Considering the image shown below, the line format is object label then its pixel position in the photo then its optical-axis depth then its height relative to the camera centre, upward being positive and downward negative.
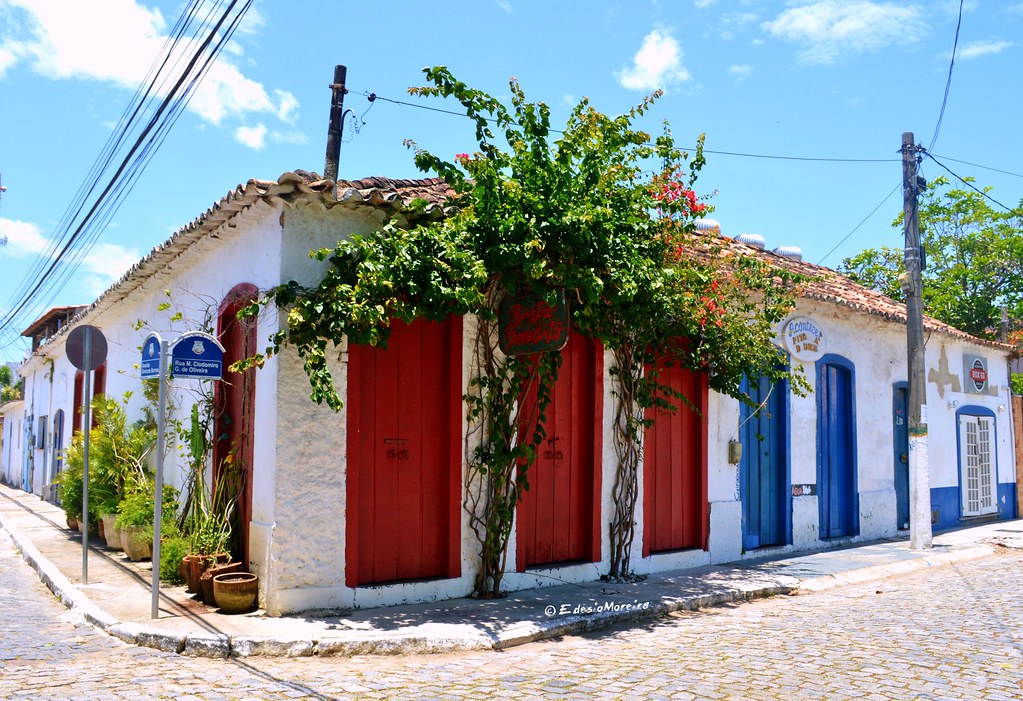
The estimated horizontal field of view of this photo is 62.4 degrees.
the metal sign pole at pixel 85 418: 7.93 +0.07
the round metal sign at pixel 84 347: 8.20 +0.77
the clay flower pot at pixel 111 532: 10.19 -1.29
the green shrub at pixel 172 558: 7.84 -1.22
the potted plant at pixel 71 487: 10.99 -0.81
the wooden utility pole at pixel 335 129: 11.10 +3.90
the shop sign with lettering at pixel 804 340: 11.43 +1.19
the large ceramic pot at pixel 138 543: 9.27 -1.29
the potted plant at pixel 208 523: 7.20 -0.87
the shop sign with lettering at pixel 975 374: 15.83 +1.00
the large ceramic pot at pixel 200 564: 7.17 -1.17
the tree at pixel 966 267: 23.22 +4.72
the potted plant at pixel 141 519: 9.31 -1.03
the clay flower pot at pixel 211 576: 6.93 -1.23
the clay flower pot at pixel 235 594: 6.66 -1.32
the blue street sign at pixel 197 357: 6.62 +0.55
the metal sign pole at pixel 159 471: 6.47 -0.34
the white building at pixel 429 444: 6.94 -0.19
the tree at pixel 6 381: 36.75 +2.42
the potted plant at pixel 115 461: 10.30 -0.43
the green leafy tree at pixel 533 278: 6.66 +1.29
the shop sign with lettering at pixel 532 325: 7.49 +0.91
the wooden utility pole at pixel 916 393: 11.78 +0.46
